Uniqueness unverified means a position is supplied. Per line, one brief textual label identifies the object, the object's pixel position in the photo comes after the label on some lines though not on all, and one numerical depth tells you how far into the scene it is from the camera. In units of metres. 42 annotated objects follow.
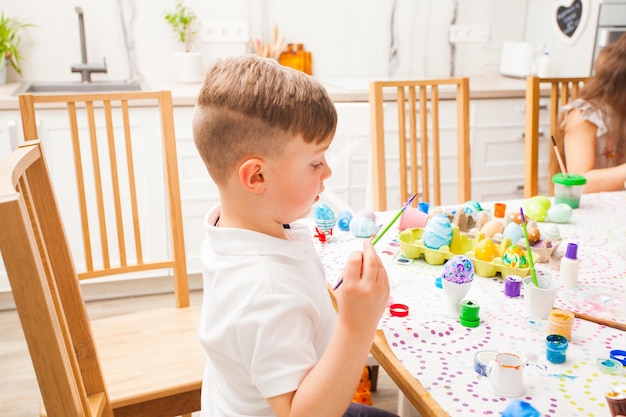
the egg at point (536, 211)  1.49
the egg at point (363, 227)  1.40
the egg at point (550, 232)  1.35
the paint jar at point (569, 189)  1.57
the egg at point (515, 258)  1.15
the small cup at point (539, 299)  1.00
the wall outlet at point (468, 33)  3.43
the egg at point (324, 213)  1.41
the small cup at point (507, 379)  0.80
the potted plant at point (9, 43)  2.70
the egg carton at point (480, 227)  1.24
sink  2.81
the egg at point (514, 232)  1.28
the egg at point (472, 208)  1.44
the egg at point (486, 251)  1.19
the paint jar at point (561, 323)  0.94
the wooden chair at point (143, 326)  1.27
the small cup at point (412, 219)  1.39
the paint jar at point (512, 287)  1.10
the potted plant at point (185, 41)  2.93
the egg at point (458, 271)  1.02
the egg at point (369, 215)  1.46
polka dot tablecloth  0.80
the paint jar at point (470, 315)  0.99
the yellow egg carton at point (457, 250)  1.17
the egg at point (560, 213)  1.48
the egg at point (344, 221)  1.44
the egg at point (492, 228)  1.31
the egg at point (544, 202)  1.50
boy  0.74
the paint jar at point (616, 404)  0.72
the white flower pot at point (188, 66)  2.93
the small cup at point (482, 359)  0.85
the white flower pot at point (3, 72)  2.71
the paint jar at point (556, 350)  0.88
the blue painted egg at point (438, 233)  1.22
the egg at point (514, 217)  1.38
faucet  2.75
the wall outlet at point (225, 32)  3.08
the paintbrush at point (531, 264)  1.05
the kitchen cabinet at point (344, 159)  2.37
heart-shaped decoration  3.03
